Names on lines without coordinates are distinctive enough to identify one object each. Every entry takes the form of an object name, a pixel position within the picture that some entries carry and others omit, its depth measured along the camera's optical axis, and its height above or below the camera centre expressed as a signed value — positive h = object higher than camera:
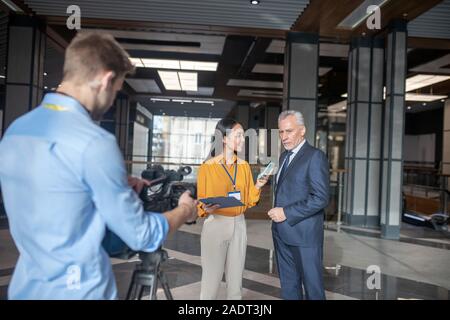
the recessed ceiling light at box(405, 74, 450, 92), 10.17 +2.49
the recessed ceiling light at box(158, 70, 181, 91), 10.34 +2.33
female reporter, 1.98 -0.31
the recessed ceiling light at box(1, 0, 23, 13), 5.48 +2.19
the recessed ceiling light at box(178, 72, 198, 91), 10.47 +2.35
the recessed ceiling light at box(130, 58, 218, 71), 9.18 +2.38
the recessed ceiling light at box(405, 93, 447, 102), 12.95 +2.52
